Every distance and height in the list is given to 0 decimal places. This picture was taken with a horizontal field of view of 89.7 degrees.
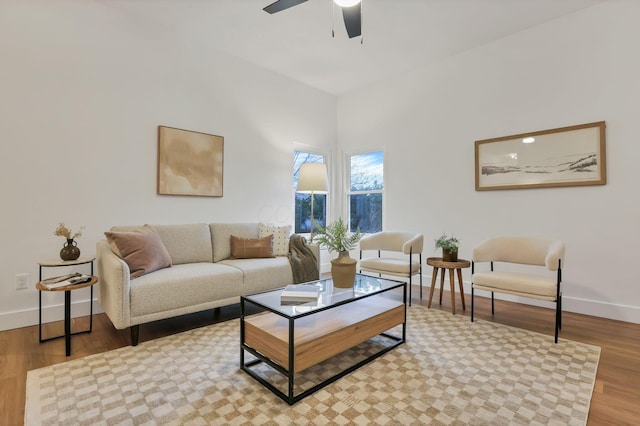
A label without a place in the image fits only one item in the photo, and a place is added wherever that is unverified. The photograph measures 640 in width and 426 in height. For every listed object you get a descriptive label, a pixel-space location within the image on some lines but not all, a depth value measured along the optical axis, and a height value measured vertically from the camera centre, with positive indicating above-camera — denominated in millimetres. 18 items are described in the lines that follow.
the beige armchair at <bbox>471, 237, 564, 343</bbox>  2568 -430
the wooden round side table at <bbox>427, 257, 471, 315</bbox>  3150 -494
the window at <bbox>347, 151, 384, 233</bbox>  5086 +420
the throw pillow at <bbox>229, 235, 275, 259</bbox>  3531 -354
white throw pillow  3773 -238
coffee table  1778 -714
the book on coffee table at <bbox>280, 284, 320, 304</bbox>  2068 -521
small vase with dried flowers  2519 -269
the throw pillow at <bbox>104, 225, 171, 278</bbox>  2586 -288
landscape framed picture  3207 +642
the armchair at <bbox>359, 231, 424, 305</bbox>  3441 -390
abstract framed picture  3572 +624
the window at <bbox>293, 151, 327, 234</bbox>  5063 +193
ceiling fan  2342 +1545
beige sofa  2381 -524
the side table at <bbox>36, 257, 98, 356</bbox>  2211 -504
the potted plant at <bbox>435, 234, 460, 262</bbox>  3219 -325
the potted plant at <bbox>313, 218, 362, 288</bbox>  2402 -335
